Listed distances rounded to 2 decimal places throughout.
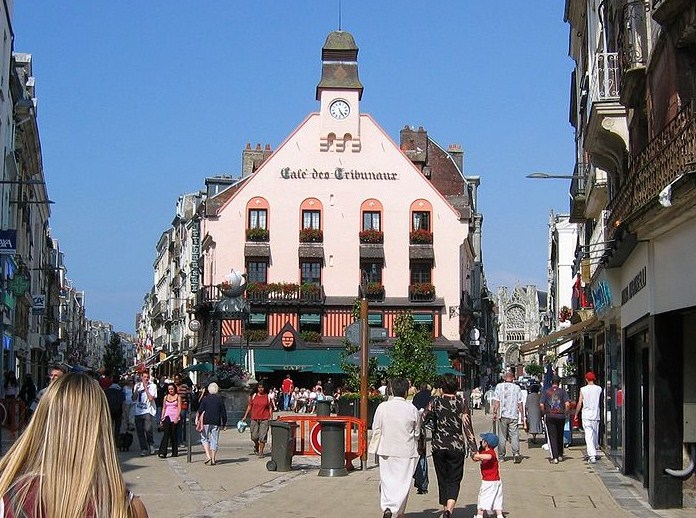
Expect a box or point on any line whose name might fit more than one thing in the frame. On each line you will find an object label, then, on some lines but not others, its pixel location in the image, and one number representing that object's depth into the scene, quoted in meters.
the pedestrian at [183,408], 23.44
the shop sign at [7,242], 30.73
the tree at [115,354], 108.56
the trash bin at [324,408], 26.70
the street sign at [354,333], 22.15
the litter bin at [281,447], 19.27
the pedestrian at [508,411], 21.72
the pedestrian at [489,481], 12.47
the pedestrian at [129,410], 25.92
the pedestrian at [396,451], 12.12
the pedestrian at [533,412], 25.50
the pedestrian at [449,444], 12.93
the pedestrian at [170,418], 22.16
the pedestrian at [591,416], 20.89
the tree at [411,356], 37.16
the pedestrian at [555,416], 21.19
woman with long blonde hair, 3.38
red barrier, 19.04
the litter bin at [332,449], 18.19
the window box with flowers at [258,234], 57.38
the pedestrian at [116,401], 21.69
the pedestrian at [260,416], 21.98
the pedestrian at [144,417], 23.02
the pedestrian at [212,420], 20.27
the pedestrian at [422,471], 14.66
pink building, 57.41
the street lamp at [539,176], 23.44
